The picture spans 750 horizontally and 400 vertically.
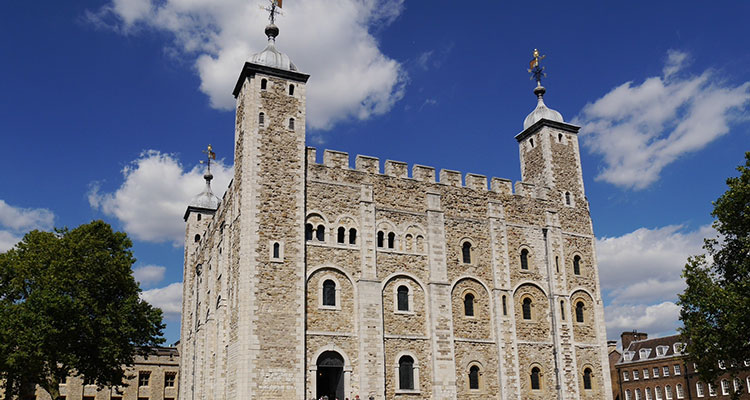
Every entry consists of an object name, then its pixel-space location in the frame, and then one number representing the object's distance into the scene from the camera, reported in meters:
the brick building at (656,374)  56.81
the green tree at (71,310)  30.58
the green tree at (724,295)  24.28
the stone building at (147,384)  48.19
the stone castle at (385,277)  27.75
